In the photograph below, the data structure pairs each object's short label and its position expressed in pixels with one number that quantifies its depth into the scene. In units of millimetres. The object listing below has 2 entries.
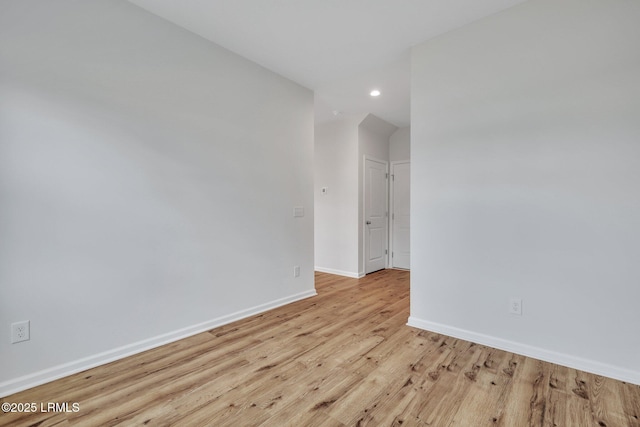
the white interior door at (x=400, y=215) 5367
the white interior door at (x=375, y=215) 5004
